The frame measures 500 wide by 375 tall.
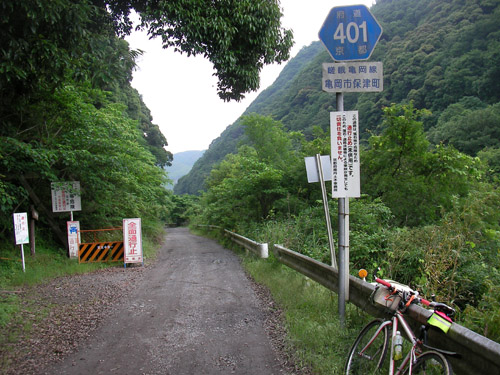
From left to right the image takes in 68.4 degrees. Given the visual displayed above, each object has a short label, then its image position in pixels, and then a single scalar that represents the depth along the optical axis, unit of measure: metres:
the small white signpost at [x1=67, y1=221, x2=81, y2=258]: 12.89
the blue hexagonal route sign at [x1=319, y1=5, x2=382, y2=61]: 4.82
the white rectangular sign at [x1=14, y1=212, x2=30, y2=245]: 10.05
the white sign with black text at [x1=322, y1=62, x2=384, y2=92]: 4.77
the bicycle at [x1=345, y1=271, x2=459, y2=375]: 2.82
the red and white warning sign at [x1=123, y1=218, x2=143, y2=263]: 12.80
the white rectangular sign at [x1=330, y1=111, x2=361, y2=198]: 4.82
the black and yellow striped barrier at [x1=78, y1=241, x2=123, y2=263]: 12.96
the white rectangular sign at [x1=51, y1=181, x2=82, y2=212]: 12.22
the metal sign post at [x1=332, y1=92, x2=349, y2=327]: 4.80
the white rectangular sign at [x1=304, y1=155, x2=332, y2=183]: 5.55
